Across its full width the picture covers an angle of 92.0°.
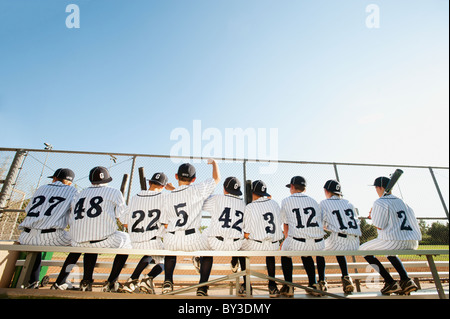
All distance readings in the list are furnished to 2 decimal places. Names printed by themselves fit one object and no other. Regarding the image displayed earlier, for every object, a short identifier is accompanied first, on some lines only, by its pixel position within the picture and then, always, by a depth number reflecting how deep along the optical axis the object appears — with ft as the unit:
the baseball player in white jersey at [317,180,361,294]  10.51
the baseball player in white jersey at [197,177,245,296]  9.68
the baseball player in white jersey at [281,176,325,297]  10.23
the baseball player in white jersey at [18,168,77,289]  9.57
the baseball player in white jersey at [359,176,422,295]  10.19
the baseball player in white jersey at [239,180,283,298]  10.09
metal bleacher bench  8.27
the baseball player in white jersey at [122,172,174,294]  9.26
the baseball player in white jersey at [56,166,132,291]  9.28
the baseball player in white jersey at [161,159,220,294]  9.43
